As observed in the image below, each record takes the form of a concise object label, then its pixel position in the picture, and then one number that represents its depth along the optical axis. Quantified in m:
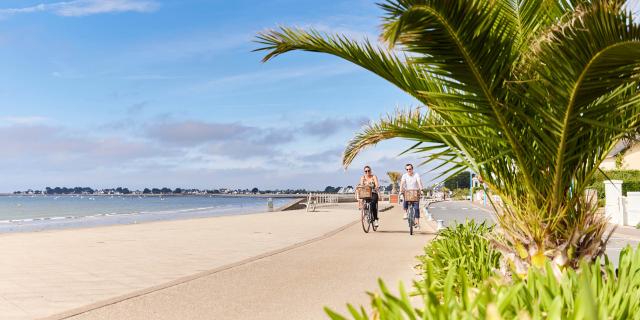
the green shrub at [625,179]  31.52
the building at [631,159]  51.67
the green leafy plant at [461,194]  85.31
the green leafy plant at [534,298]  2.69
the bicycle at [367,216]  16.65
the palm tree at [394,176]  89.44
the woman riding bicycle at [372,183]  16.25
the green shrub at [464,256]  6.50
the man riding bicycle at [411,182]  15.77
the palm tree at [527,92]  3.82
